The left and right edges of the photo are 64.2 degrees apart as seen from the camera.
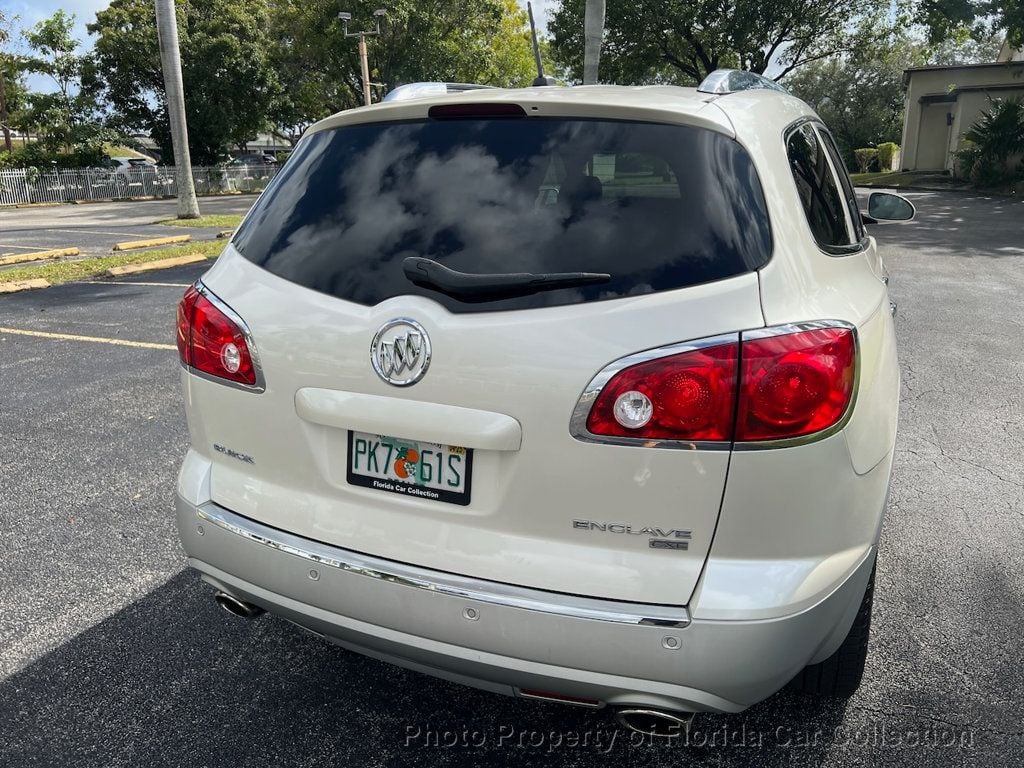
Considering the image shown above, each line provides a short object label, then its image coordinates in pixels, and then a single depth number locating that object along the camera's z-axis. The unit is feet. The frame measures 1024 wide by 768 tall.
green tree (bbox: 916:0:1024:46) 73.72
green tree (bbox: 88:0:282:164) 112.78
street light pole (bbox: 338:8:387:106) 106.86
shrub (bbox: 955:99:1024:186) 85.35
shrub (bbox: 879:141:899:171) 130.00
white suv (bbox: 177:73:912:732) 5.85
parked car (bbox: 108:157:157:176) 109.50
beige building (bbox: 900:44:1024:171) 104.27
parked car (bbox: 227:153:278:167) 131.03
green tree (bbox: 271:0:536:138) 121.39
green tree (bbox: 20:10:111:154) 105.50
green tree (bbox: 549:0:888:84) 99.14
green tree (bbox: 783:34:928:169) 154.51
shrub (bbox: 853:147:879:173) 134.10
